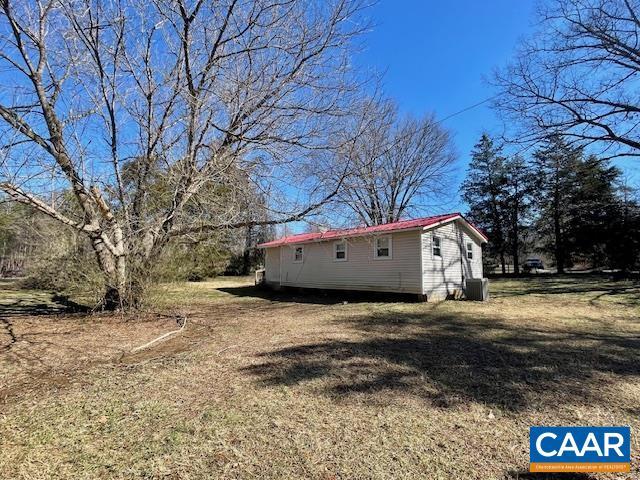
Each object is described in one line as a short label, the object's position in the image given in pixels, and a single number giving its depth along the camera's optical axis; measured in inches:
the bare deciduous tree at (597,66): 413.7
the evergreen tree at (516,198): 1103.6
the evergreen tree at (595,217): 953.5
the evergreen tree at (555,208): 1030.4
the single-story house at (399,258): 452.1
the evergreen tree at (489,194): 1121.4
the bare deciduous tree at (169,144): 249.0
